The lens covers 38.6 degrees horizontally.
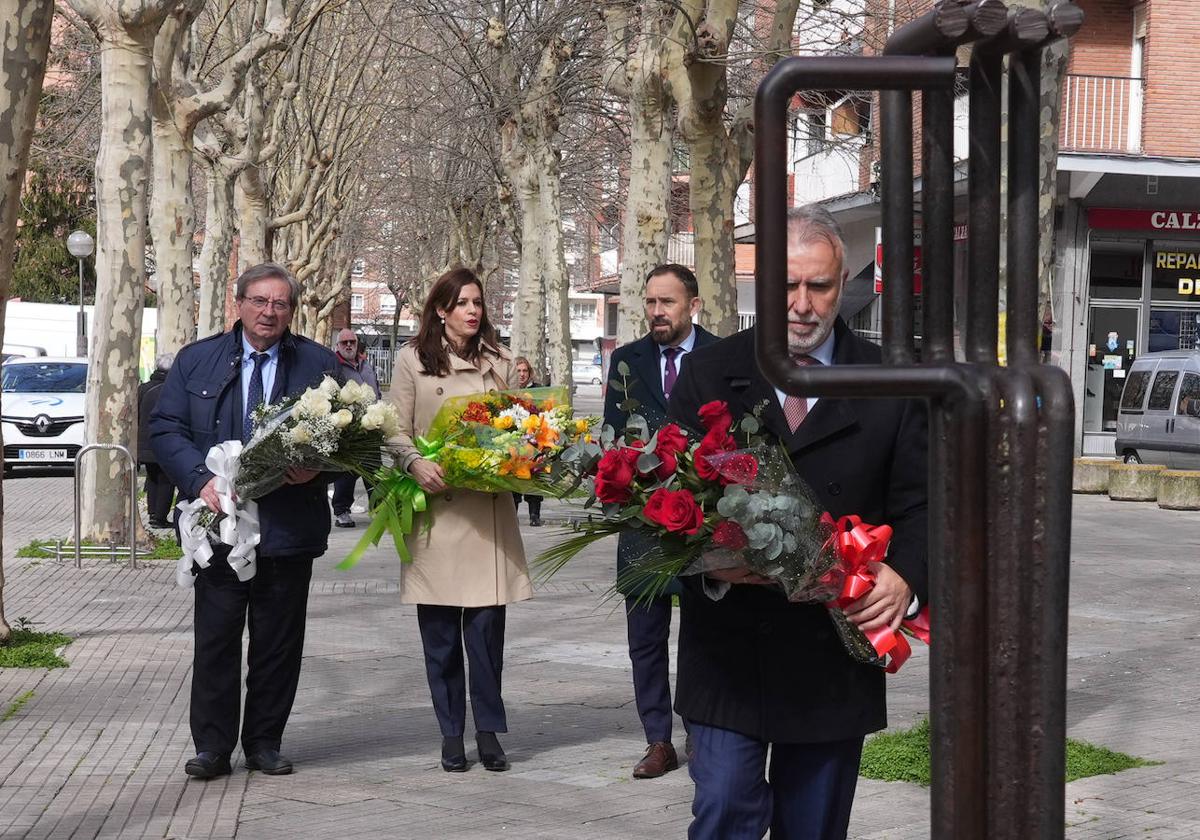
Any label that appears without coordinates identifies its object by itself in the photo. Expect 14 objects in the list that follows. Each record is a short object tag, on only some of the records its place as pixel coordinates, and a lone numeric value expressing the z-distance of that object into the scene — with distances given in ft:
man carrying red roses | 12.16
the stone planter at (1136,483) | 80.79
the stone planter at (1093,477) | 84.48
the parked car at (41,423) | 89.15
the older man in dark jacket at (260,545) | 23.31
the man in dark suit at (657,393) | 24.20
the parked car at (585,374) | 354.29
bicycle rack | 49.31
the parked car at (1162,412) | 84.28
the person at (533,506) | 61.20
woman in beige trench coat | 24.12
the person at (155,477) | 60.44
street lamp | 129.80
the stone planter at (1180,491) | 76.89
